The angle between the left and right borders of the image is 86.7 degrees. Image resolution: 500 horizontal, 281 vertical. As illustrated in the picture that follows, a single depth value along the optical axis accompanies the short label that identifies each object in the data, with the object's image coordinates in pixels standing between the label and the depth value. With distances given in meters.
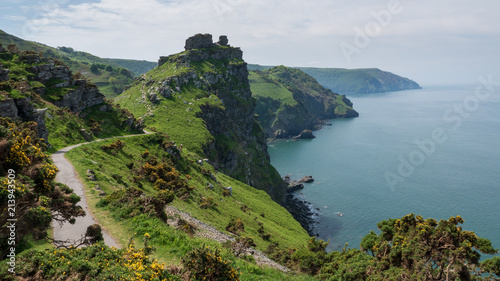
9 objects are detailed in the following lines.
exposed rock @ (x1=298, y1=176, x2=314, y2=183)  158.51
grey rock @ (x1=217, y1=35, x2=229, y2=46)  191.12
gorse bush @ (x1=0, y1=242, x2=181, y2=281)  14.06
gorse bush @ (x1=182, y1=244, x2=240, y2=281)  18.14
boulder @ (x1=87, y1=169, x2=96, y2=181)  38.44
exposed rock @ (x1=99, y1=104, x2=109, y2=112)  78.20
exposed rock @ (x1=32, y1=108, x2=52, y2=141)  48.94
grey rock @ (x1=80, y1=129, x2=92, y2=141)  62.03
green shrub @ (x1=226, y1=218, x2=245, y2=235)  53.42
